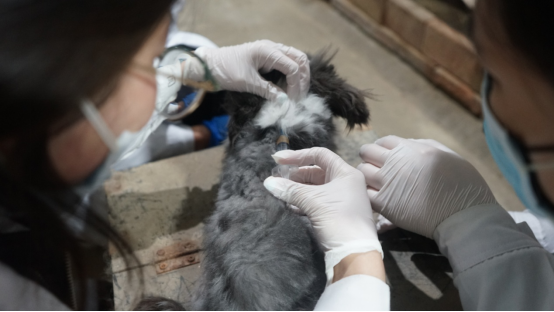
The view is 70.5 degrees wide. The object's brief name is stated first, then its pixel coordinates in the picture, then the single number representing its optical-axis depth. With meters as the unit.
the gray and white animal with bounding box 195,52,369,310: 0.97
